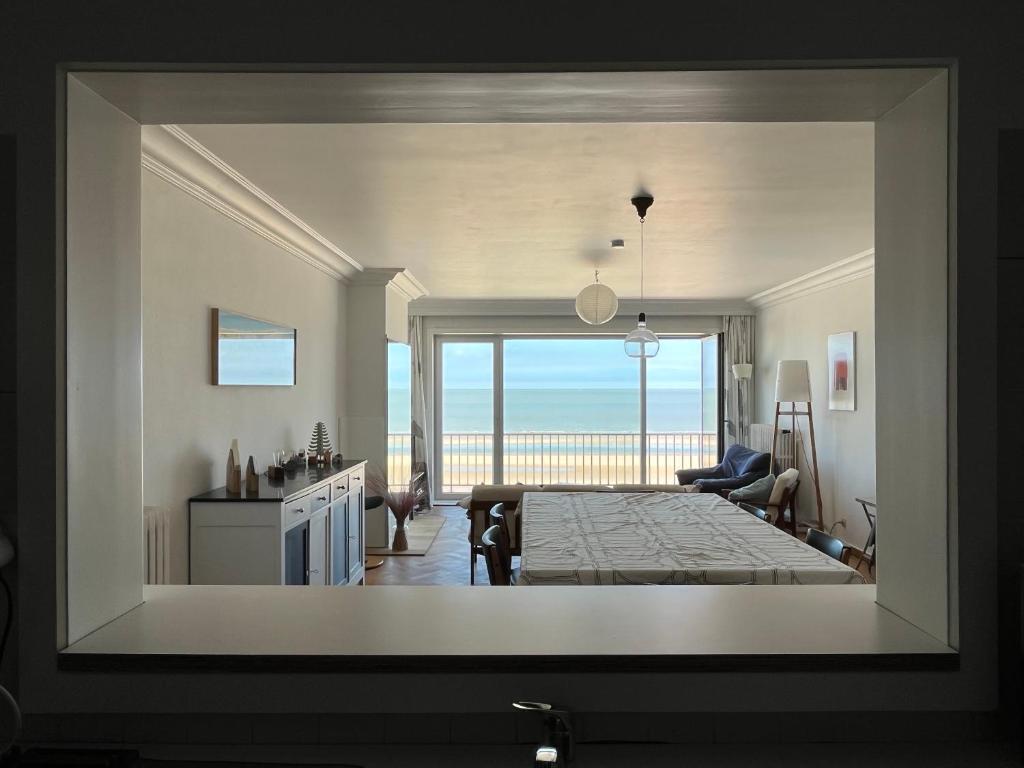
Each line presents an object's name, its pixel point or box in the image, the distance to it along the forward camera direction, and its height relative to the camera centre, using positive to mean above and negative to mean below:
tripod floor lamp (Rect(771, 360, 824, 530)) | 6.74 +0.05
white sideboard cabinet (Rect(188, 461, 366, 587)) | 3.50 -0.73
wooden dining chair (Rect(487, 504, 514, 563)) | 3.45 -0.73
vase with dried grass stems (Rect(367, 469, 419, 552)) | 6.48 -1.02
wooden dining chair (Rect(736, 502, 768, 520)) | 4.23 -0.73
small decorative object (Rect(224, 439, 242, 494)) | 3.74 -0.45
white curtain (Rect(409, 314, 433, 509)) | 8.68 -0.37
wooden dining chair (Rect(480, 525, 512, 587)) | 3.13 -0.73
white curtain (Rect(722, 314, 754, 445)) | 9.02 +0.08
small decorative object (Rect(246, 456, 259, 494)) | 3.98 -0.50
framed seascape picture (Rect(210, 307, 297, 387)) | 3.82 +0.22
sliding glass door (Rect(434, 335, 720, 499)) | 9.46 -0.28
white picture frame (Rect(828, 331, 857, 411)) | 6.24 +0.17
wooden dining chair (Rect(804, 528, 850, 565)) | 3.12 -0.69
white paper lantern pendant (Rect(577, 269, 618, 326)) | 4.77 +0.58
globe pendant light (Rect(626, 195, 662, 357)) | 4.94 +0.34
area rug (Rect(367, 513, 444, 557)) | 6.39 -1.45
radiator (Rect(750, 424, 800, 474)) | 7.50 -0.60
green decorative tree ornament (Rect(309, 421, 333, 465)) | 5.11 -0.42
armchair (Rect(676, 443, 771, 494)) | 7.38 -0.90
